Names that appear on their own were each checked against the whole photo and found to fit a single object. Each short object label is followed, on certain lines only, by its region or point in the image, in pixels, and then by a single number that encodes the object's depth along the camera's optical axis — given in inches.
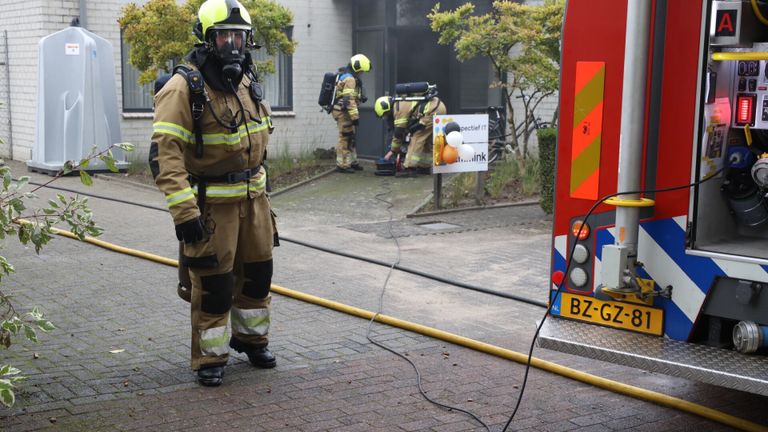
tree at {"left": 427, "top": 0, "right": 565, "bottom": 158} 506.6
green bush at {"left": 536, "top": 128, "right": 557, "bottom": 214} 452.1
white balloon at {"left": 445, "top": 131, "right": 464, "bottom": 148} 473.7
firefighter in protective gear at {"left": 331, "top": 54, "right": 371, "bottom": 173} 622.5
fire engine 167.9
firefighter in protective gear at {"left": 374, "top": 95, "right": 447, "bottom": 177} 585.3
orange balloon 472.7
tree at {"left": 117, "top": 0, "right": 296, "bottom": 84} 537.0
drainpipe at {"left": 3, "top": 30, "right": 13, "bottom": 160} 666.2
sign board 472.7
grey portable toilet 583.5
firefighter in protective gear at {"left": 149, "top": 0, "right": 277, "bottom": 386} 211.9
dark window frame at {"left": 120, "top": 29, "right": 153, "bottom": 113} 644.7
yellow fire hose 199.2
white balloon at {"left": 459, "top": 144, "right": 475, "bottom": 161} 482.3
